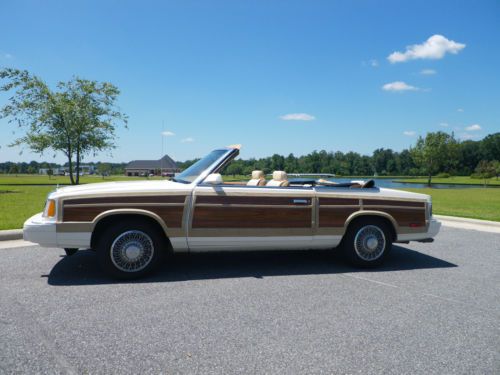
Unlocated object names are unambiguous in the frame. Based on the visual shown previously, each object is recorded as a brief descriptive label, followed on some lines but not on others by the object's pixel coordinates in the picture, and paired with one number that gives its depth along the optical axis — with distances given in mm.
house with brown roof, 124031
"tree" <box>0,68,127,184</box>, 20516
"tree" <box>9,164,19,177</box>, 105950
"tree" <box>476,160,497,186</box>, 60244
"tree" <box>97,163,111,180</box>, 97562
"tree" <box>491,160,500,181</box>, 67619
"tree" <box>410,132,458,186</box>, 54406
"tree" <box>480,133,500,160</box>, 103438
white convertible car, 4121
